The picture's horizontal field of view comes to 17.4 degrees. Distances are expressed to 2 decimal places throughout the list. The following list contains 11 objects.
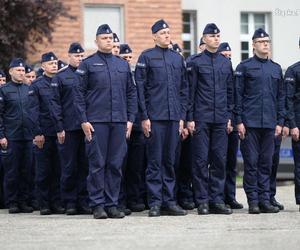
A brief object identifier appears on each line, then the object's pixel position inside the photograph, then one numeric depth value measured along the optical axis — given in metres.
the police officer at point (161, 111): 11.95
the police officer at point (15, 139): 13.86
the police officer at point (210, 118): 12.16
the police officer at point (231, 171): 13.28
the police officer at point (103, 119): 11.76
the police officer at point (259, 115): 12.26
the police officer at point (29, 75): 14.59
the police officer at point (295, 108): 12.53
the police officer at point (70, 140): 12.63
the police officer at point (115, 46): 13.09
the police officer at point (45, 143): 13.19
